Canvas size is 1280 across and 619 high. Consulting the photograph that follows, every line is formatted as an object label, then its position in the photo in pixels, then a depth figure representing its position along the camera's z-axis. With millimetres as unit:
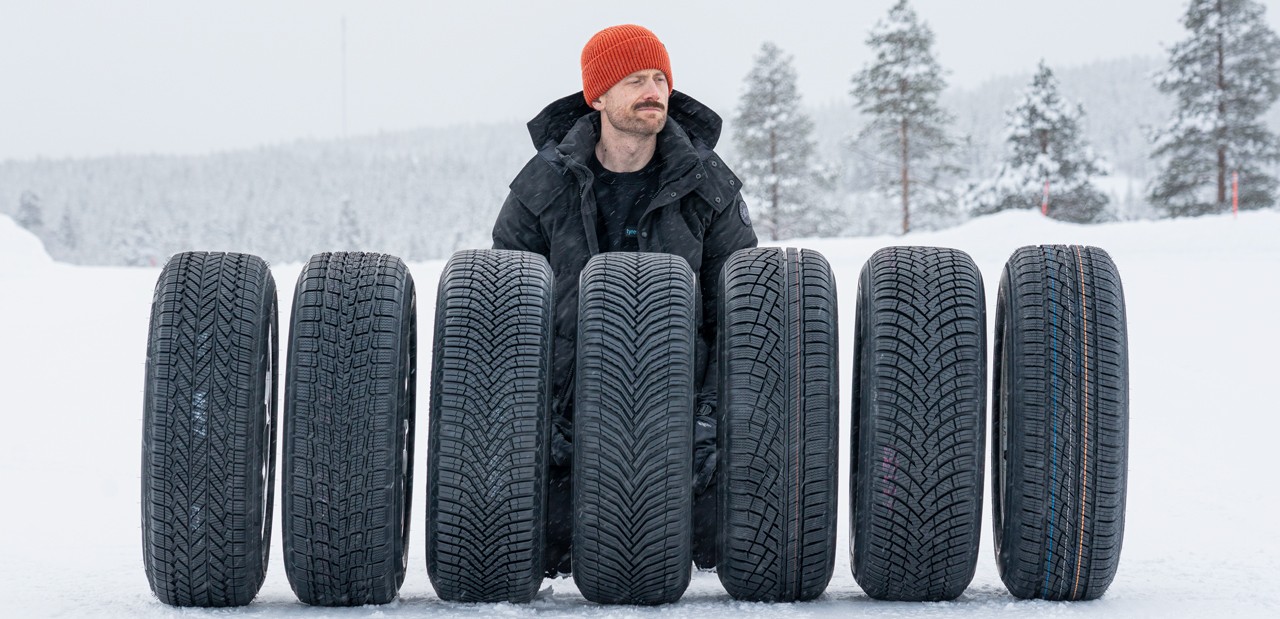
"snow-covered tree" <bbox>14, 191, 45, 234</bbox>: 89812
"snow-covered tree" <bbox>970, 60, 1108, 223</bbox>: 44375
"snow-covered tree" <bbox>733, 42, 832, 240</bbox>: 48062
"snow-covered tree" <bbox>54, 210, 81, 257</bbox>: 110000
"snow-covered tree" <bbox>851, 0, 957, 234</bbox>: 44906
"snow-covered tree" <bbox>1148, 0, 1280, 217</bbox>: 39688
